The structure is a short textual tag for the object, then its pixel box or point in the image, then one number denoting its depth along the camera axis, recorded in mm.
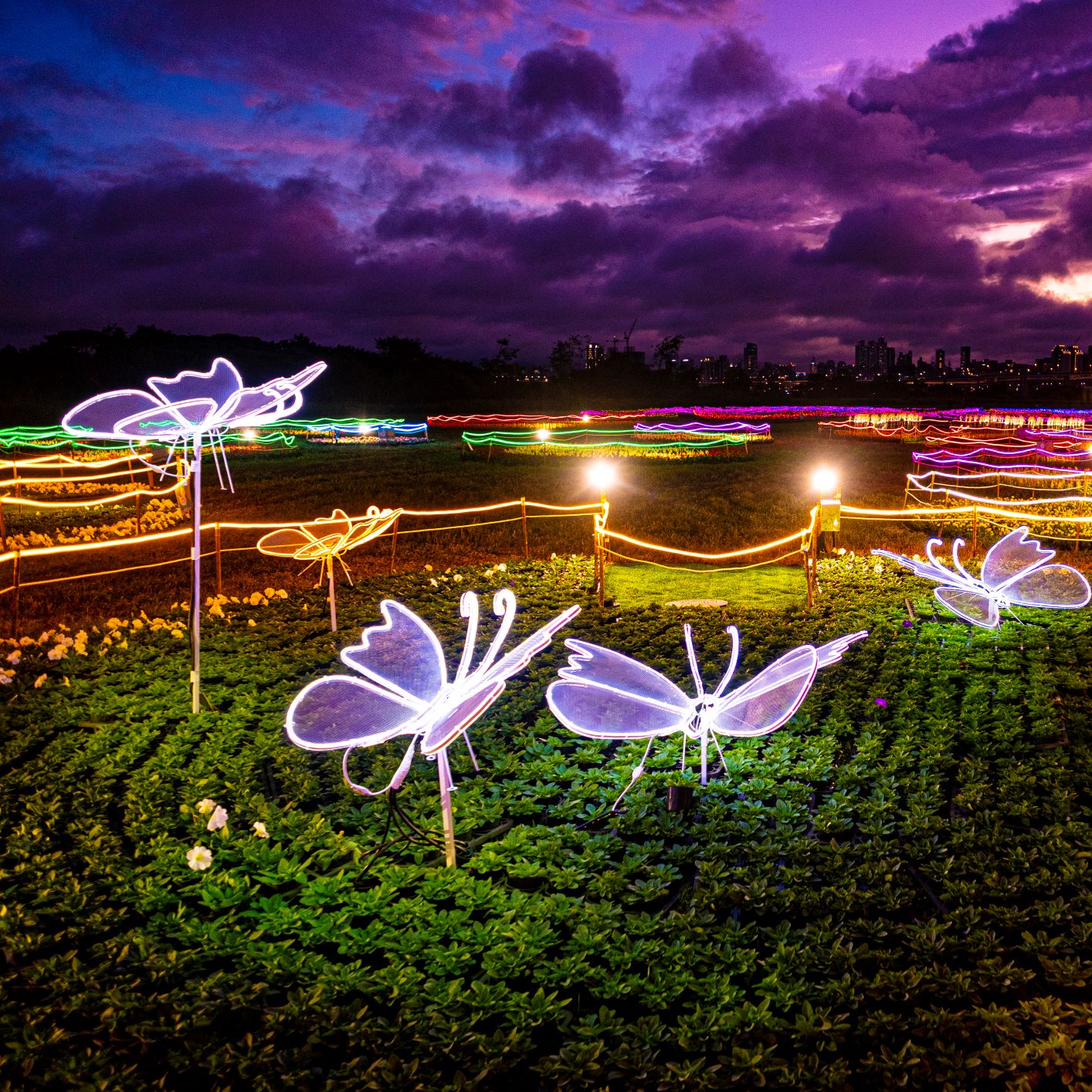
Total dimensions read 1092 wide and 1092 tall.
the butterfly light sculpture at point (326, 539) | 7625
